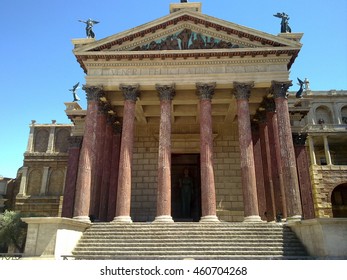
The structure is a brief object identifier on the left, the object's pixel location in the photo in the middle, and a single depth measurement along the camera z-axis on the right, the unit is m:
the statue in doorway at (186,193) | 24.64
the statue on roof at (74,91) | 26.74
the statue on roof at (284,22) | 21.53
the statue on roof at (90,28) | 22.45
